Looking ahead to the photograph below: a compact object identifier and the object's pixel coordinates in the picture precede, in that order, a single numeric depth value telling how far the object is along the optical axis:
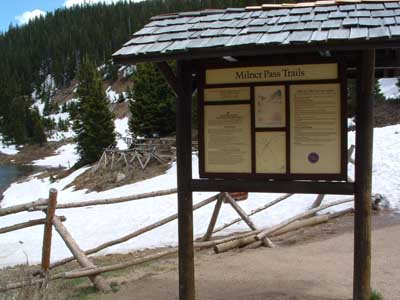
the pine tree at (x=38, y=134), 82.75
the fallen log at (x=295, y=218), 9.54
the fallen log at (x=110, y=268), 6.95
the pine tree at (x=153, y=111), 42.06
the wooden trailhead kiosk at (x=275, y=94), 5.07
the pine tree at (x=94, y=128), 45.91
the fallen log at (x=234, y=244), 9.06
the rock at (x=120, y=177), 28.27
